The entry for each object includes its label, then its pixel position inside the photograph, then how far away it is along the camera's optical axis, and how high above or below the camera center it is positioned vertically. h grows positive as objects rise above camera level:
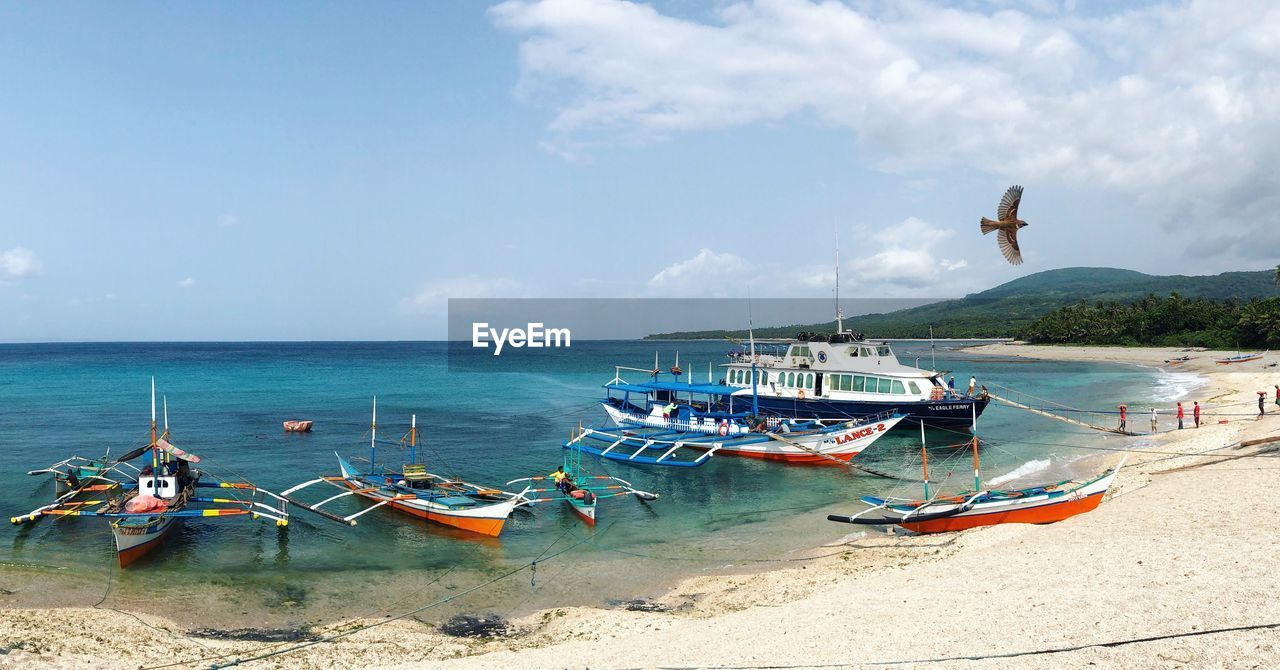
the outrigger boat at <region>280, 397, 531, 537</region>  22.36 -5.23
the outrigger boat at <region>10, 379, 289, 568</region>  19.89 -4.97
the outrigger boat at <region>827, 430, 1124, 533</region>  19.77 -4.85
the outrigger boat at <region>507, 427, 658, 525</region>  24.14 -5.69
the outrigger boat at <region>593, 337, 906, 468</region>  34.12 -4.89
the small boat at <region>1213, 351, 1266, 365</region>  78.44 -2.87
